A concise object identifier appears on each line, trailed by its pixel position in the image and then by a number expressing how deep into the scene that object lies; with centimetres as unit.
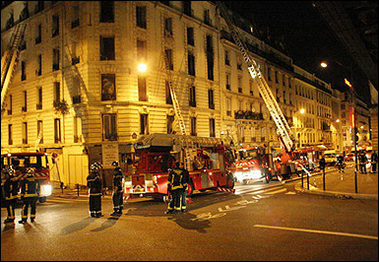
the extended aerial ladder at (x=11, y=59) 1271
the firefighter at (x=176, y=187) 1134
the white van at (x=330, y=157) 3612
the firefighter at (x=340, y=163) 2225
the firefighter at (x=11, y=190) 946
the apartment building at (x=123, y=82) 1102
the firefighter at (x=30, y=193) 1009
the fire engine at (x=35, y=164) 1631
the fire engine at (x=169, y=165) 1426
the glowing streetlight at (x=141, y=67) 1695
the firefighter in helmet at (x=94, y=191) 1095
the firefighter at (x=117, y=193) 1155
